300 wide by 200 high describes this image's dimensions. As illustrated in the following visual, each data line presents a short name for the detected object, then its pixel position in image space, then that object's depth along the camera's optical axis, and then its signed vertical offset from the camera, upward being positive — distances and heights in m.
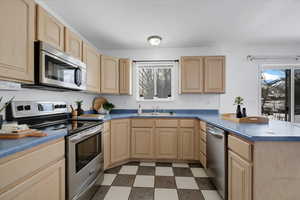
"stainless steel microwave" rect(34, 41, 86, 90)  1.44 +0.34
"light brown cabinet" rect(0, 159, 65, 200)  0.90 -0.59
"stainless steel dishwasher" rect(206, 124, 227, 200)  1.65 -0.69
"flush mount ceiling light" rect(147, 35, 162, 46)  2.71 +1.07
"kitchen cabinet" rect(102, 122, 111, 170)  2.36 -0.71
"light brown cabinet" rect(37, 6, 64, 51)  1.46 +0.73
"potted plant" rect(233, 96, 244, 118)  2.15 -0.19
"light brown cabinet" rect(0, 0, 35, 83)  1.15 +0.49
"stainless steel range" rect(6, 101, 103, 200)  1.43 -0.42
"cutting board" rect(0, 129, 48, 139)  1.06 -0.25
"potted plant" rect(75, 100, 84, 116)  2.47 -0.13
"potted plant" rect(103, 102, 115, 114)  3.19 -0.15
